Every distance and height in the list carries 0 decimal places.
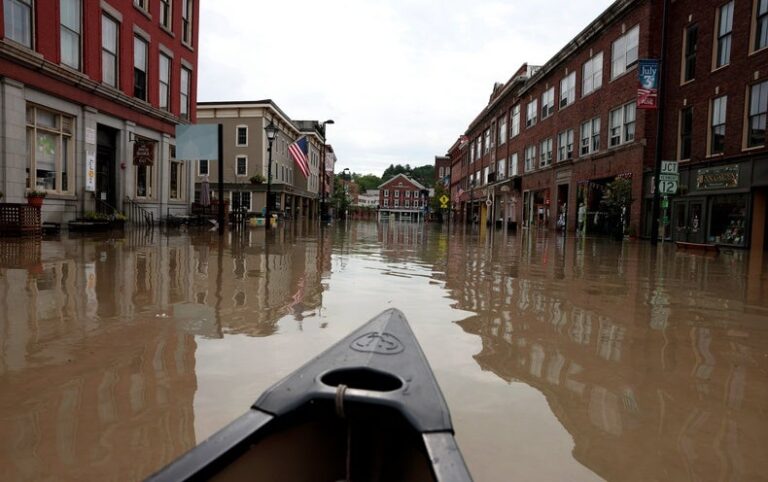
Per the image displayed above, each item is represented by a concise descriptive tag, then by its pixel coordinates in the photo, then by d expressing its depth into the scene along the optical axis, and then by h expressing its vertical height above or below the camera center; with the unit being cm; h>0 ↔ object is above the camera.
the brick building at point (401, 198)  11812 +461
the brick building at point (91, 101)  1423 +372
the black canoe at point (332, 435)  156 -75
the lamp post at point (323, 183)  3693 +249
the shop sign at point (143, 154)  1948 +216
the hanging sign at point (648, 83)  1711 +494
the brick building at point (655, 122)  1705 +471
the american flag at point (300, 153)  2766 +352
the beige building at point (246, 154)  4491 +546
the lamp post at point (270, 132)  2244 +368
